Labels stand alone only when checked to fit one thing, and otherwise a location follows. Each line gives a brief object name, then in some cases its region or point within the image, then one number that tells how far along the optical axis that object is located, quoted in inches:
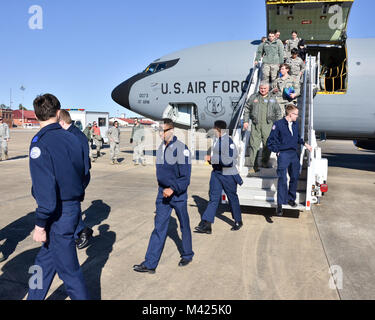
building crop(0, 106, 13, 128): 3545.8
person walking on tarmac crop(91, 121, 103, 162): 593.6
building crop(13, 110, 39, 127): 4180.6
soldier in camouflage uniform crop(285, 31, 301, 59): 409.8
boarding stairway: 244.1
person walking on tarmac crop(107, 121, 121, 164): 532.4
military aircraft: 411.8
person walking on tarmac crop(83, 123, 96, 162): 617.3
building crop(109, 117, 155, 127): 5642.7
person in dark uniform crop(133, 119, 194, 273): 151.3
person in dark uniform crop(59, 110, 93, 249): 187.3
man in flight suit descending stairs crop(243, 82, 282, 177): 271.9
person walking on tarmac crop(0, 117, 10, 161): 535.2
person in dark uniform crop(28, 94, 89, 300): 100.2
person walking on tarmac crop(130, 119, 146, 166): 524.7
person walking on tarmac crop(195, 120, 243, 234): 206.2
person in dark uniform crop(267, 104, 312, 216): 228.8
